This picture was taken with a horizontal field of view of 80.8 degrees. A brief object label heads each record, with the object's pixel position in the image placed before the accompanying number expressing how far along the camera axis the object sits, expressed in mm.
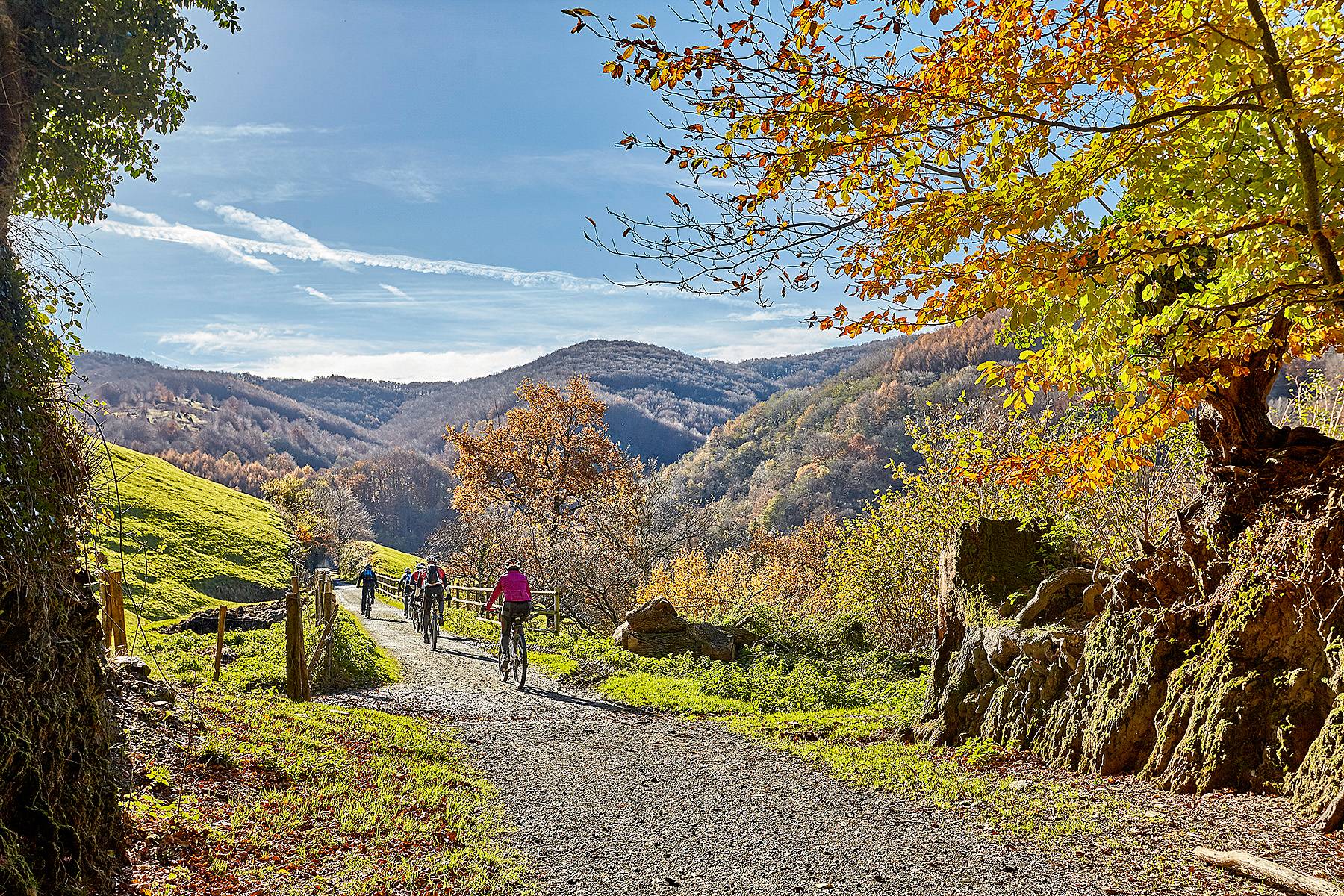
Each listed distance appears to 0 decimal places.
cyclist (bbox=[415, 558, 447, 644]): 18547
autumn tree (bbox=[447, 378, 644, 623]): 33125
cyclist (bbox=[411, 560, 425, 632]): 21562
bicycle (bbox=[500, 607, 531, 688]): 12586
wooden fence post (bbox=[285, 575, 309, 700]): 10265
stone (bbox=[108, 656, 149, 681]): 7016
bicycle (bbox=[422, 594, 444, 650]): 17719
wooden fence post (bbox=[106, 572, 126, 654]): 10648
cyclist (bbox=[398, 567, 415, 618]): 24067
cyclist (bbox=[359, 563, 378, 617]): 25703
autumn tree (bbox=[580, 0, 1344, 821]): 4340
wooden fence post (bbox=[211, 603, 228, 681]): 10836
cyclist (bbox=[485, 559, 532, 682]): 12500
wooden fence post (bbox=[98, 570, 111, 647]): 9048
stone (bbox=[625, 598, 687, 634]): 15930
